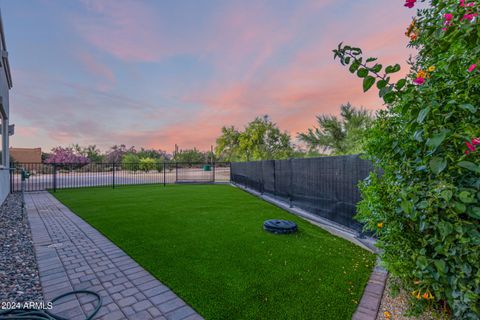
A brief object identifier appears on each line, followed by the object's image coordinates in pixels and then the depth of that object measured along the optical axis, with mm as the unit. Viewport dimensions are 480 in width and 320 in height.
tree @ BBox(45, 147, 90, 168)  24188
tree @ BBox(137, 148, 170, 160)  29264
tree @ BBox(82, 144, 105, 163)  25938
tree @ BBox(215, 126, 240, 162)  17219
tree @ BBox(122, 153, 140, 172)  23248
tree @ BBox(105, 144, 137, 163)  28617
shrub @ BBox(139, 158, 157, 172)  17766
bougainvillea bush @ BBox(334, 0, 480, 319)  1093
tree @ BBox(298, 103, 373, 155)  9570
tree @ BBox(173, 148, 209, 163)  30973
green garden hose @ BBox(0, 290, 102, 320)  1674
